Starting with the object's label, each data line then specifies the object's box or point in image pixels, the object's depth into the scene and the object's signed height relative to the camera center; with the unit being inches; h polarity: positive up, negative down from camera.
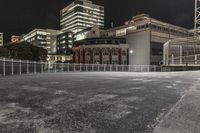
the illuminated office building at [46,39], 4103.2 +708.4
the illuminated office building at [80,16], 4488.6 +1558.8
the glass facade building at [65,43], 3434.5 +490.4
